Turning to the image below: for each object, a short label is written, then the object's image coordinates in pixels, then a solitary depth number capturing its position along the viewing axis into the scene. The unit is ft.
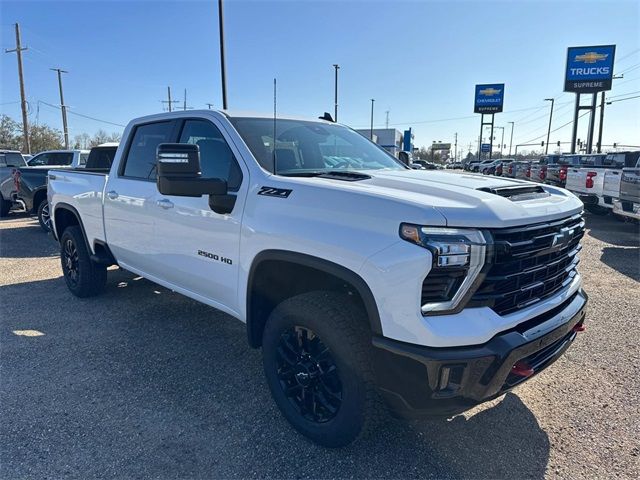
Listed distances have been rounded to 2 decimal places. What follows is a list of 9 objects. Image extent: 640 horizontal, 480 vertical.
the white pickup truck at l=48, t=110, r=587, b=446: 6.75
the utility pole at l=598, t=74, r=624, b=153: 137.86
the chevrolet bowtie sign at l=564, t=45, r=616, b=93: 108.17
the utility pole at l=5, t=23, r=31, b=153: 111.14
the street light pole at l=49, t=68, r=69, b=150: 150.41
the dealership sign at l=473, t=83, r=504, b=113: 172.35
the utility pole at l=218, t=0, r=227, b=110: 44.29
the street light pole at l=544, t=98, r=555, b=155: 246.21
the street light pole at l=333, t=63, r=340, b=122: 104.83
